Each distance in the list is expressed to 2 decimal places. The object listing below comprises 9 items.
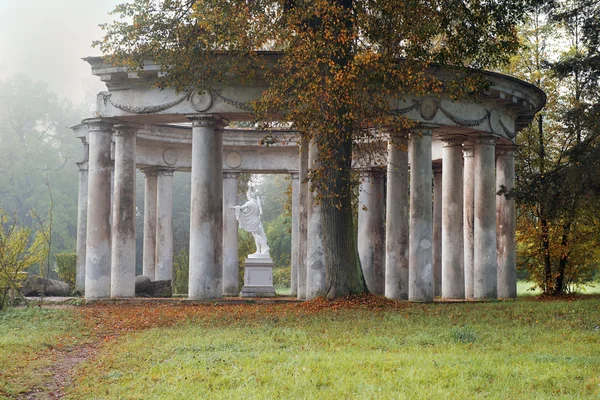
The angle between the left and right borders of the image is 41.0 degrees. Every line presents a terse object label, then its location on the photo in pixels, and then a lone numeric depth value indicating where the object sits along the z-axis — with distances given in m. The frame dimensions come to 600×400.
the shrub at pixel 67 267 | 47.09
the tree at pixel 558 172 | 24.75
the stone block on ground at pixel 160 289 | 40.72
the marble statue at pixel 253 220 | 43.28
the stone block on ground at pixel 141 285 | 40.44
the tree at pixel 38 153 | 85.69
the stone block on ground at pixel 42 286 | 39.12
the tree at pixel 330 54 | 25.20
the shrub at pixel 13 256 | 26.80
